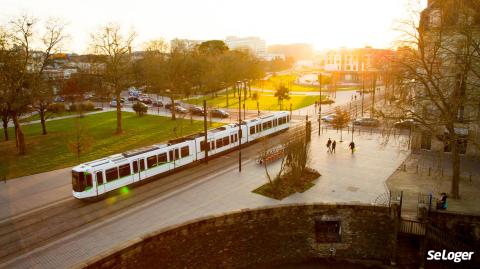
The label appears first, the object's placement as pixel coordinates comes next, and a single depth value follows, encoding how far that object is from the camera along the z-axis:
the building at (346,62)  115.08
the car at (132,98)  76.63
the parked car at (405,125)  38.60
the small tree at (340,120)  37.72
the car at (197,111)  54.84
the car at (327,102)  62.78
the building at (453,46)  20.33
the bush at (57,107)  54.53
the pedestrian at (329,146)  32.91
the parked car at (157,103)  67.49
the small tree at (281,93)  59.22
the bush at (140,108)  54.78
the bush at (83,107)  58.27
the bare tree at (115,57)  42.38
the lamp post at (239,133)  28.07
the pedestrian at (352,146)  32.47
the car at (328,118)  47.09
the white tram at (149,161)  21.66
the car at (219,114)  52.33
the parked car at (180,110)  56.41
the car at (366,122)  43.41
